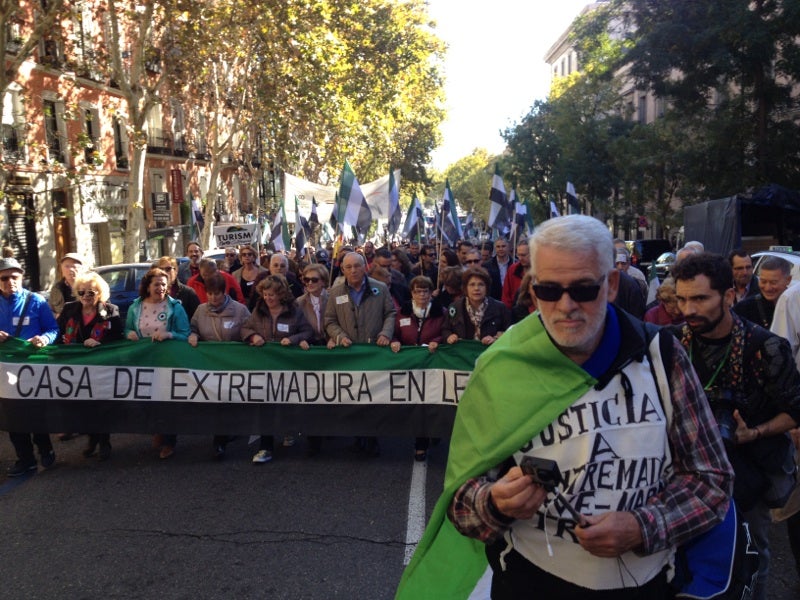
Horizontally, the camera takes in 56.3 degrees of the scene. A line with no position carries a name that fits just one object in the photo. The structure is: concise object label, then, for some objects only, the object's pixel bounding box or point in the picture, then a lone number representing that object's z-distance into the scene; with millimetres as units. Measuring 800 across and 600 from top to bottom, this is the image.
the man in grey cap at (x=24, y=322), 6395
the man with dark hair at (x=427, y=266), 12984
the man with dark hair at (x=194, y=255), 10713
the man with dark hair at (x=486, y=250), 14328
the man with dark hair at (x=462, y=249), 10139
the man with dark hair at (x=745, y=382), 2920
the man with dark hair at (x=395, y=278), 8868
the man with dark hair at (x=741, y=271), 6758
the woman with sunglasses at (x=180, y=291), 8275
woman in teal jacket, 6738
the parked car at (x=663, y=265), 22983
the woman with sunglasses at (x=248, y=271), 9914
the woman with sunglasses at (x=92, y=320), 6668
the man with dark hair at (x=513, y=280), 9250
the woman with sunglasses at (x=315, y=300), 7273
